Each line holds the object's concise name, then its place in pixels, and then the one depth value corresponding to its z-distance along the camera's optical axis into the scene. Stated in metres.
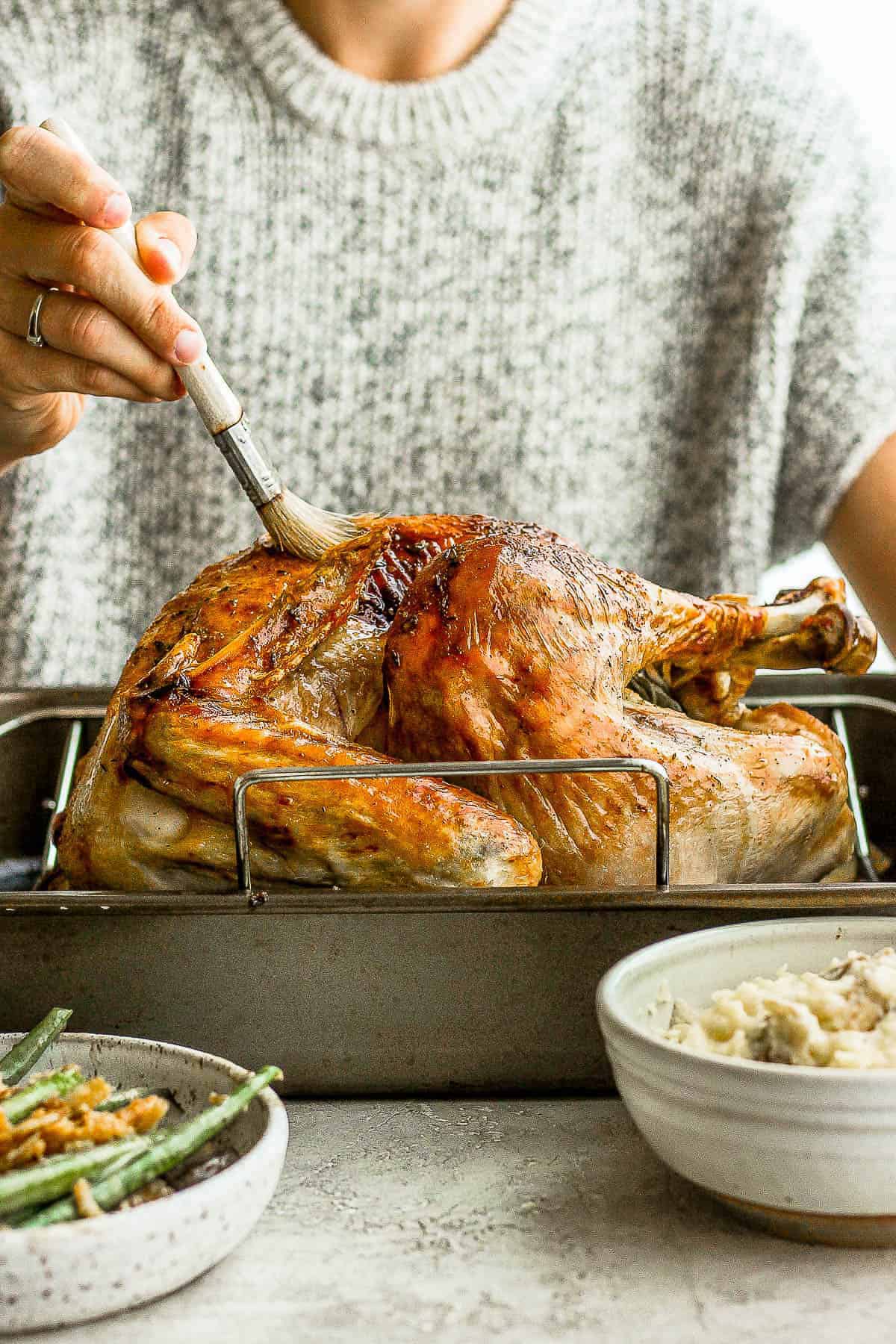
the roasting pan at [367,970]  0.88
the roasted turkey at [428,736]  0.97
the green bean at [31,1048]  0.81
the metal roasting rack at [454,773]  0.91
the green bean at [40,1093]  0.73
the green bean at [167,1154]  0.65
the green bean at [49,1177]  0.65
